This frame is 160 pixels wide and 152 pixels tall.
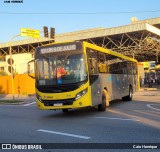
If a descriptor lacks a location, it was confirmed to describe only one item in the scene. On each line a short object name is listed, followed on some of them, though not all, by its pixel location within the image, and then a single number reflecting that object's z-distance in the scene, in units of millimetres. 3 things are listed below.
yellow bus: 13773
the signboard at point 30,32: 36375
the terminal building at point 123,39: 42375
